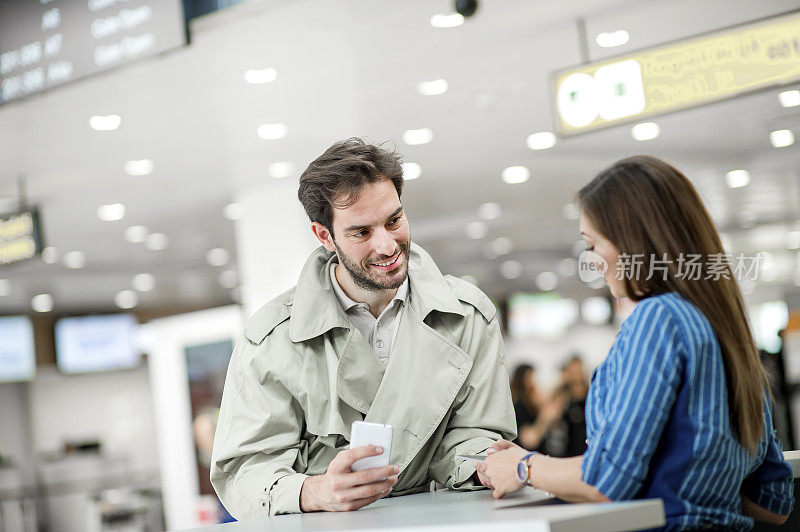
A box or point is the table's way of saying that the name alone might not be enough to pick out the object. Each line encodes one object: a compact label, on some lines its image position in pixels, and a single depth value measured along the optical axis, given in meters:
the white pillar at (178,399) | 8.68
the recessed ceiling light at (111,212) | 9.18
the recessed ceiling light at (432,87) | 6.29
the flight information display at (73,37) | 3.75
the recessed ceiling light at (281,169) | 8.30
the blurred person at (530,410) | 9.67
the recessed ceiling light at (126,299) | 15.81
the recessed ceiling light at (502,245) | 14.39
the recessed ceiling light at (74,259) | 11.49
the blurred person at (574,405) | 8.88
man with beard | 2.20
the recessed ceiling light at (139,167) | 7.64
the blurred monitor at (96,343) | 16.58
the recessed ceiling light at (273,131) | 7.02
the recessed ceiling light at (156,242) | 11.10
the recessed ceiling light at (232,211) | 9.63
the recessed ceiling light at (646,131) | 7.92
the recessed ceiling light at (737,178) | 10.60
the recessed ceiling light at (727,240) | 15.22
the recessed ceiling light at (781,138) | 8.83
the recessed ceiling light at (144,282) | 14.20
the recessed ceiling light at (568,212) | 12.02
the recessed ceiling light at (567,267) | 17.20
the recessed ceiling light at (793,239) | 15.36
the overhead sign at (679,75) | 4.16
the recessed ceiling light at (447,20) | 5.10
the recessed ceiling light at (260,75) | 5.72
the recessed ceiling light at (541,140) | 8.09
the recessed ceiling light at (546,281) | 18.91
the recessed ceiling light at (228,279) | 15.07
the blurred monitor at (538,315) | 20.16
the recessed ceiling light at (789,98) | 7.27
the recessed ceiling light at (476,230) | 12.79
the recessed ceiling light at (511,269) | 16.91
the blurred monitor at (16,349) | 15.36
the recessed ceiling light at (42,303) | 14.71
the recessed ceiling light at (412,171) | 8.87
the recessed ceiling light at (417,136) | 7.62
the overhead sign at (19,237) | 6.88
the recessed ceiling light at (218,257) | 12.77
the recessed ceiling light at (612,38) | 5.78
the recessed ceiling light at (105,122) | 6.31
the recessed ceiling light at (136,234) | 10.46
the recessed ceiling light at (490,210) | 11.44
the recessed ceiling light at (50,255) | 10.97
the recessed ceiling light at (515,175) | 9.49
